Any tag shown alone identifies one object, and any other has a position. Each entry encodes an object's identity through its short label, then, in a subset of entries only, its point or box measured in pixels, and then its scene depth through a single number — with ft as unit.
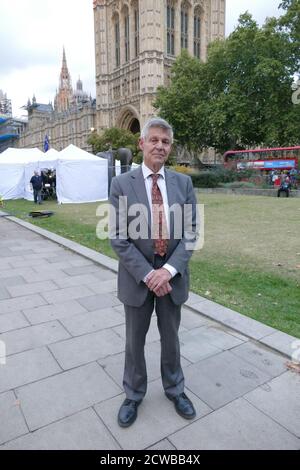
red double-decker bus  81.30
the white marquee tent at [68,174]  54.80
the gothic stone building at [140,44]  182.09
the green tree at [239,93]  85.51
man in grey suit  6.93
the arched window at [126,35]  201.67
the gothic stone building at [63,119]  262.26
